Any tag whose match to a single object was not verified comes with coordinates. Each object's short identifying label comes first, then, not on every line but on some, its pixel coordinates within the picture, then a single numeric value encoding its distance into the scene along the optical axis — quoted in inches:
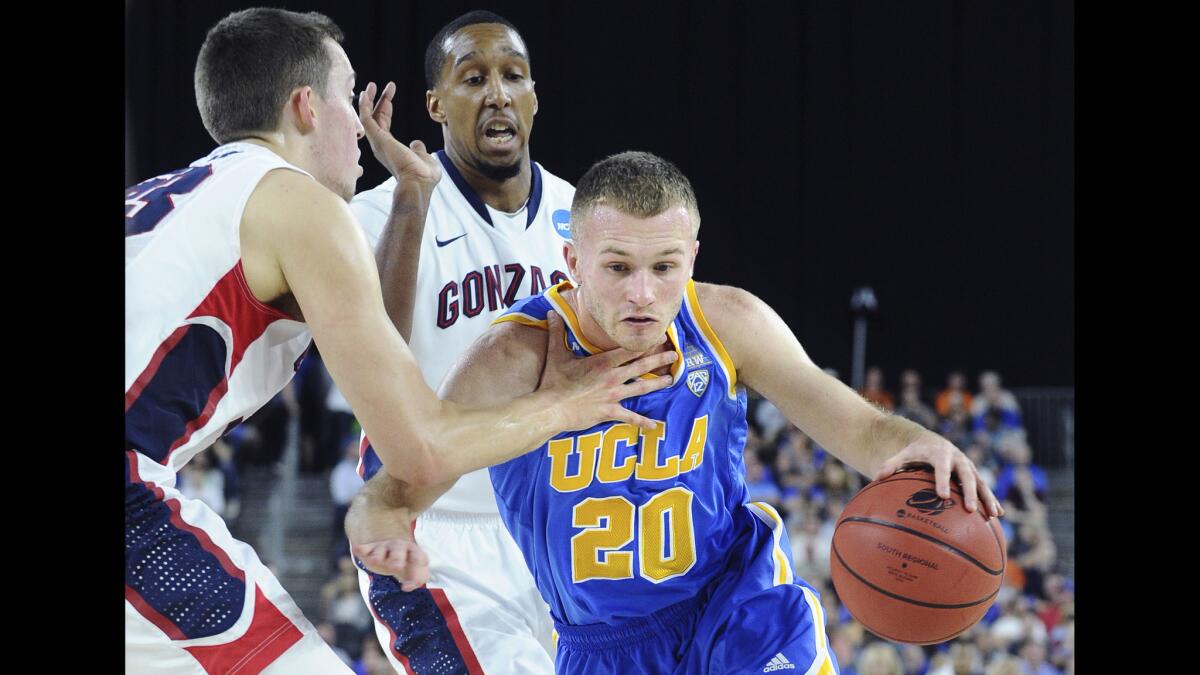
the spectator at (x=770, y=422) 446.6
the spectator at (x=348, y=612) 392.2
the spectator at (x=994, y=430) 447.8
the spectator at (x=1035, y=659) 368.5
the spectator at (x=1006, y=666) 359.3
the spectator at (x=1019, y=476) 430.9
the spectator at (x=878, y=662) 350.3
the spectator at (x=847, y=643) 360.2
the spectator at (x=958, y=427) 447.8
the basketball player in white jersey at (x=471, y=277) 160.1
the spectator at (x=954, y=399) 463.2
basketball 125.0
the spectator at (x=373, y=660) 376.2
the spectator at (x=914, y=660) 368.2
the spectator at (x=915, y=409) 444.8
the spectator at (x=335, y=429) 438.3
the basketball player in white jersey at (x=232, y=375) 115.3
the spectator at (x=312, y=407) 443.2
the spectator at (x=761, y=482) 421.7
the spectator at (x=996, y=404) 459.5
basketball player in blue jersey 134.0
